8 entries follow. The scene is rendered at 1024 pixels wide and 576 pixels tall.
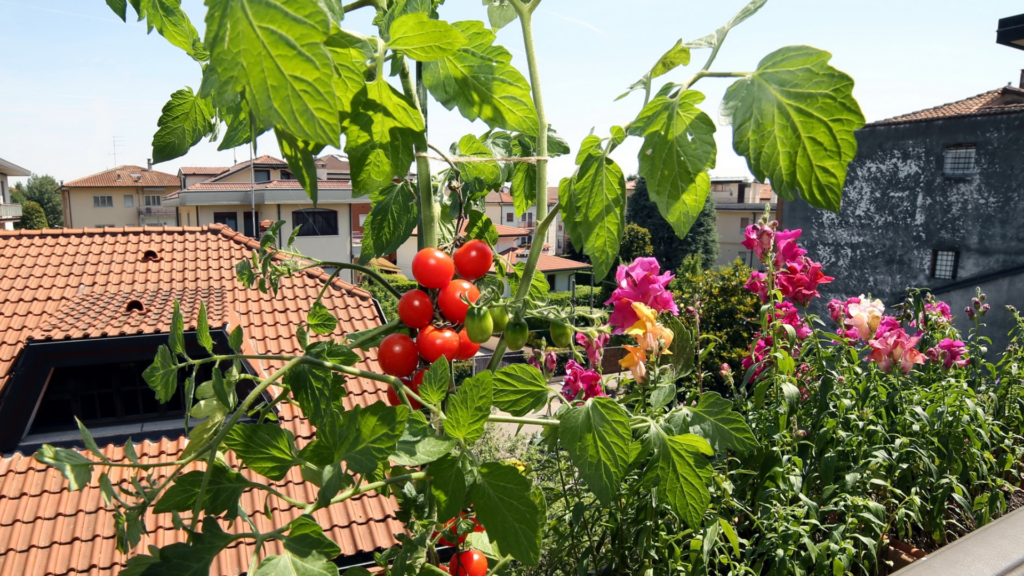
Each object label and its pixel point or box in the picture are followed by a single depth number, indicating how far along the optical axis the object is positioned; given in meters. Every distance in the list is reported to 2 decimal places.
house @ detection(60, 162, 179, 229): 43.16
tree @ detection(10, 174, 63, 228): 51.88
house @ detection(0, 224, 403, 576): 3.93
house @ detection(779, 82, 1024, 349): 11.73
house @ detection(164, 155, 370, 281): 22.42
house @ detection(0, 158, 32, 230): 30.80
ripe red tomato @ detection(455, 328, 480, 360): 0.71
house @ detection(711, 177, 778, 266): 33.09
